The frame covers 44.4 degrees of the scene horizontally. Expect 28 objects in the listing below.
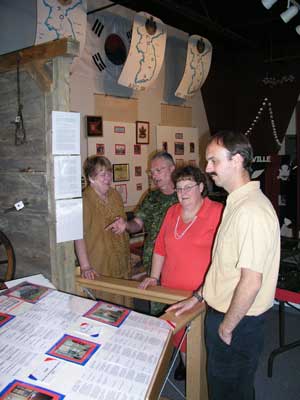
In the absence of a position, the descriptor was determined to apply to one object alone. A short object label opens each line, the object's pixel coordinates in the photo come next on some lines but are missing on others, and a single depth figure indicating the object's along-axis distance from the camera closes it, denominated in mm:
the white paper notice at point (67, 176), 1802
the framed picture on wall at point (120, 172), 4273
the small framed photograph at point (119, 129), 4245
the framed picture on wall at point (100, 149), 4012
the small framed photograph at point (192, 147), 5475
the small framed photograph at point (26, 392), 955
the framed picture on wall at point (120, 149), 4273
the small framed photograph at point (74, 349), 1129
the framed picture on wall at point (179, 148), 5160
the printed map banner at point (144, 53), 3594
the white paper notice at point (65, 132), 1765
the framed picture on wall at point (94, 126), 3898
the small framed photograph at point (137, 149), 4520
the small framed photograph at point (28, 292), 1548
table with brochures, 999
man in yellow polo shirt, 1312
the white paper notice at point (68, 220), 1827
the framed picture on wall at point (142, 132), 4551
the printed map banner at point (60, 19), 2885
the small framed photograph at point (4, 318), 1334
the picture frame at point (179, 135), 5152
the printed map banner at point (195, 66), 4402
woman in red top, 1917
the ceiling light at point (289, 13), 3316
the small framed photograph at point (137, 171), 4551
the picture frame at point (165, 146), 4944
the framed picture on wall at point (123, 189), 4333
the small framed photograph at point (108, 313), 1375
